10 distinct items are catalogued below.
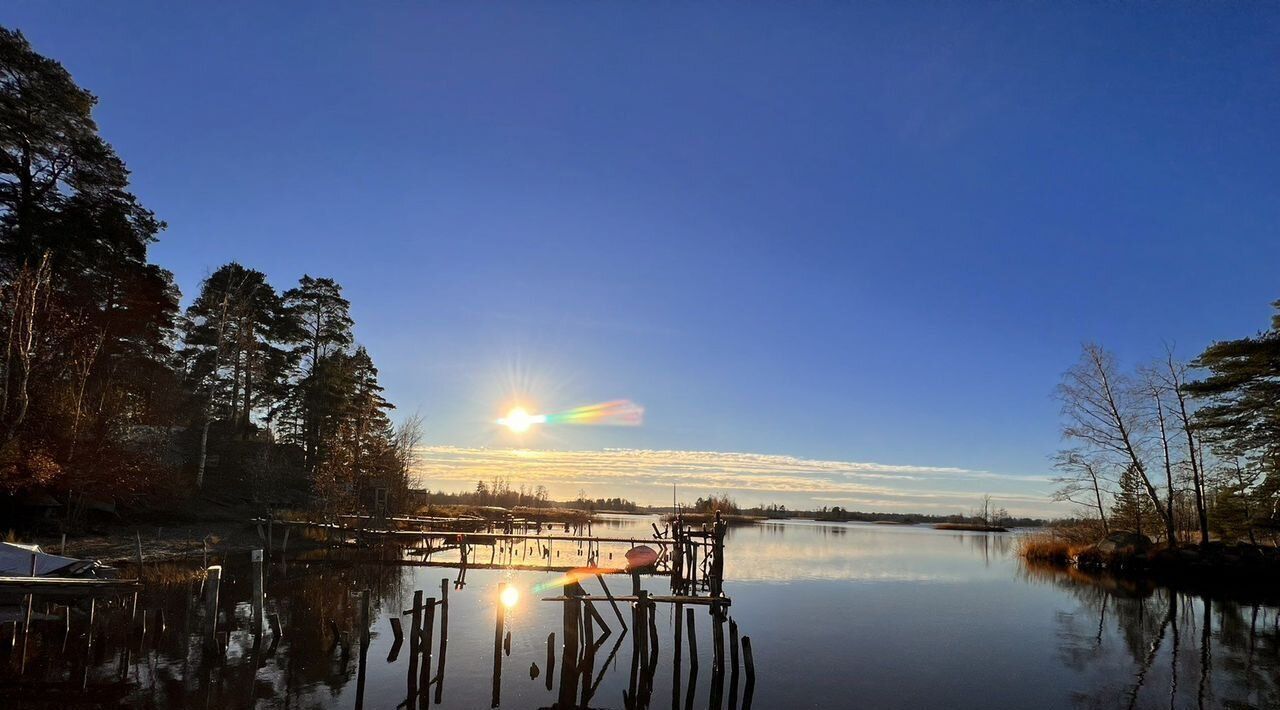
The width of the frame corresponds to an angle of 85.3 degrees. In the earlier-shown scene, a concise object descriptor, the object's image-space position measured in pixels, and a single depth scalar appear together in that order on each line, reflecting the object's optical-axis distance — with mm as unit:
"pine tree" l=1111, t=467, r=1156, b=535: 50531
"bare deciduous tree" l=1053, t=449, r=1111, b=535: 50125
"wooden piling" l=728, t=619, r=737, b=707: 16516
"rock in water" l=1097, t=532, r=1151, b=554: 47969
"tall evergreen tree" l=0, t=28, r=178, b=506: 30500
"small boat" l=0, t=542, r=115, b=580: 19297
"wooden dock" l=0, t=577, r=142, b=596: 16938
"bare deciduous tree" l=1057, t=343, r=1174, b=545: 46438
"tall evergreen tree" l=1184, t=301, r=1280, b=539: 37531
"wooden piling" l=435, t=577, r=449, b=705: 15210
